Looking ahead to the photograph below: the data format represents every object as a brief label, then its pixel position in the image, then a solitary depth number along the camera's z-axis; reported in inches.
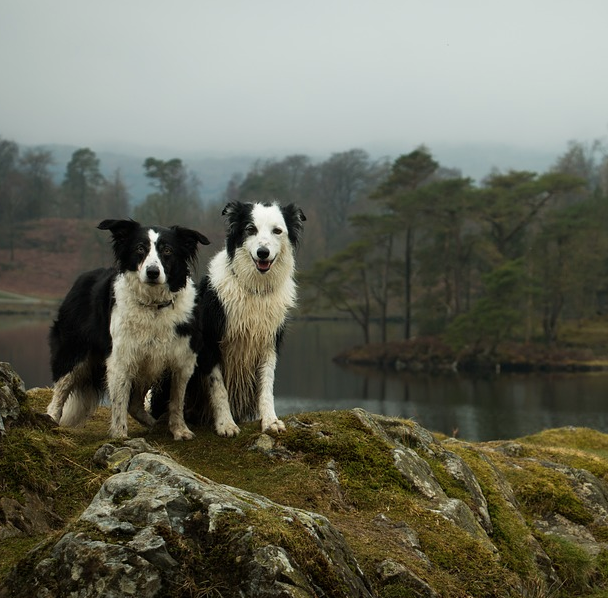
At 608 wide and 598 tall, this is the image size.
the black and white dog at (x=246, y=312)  336.5
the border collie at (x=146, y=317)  304.7
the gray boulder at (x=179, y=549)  159.6
